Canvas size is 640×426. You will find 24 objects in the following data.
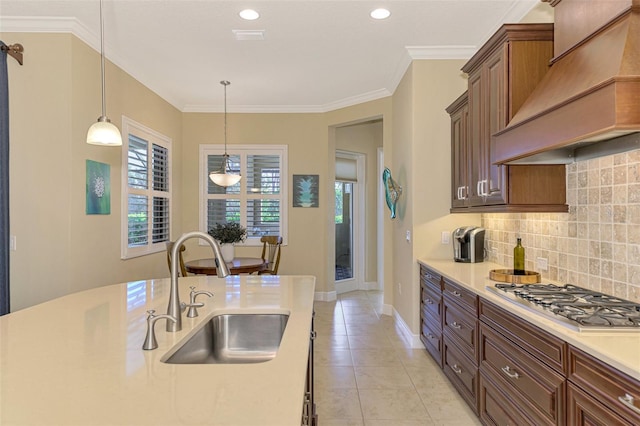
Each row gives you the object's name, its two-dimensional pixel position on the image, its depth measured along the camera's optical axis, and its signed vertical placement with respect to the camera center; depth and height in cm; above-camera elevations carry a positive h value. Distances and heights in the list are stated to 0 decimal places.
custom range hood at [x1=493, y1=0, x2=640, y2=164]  131 +48
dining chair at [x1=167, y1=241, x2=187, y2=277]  410 -60
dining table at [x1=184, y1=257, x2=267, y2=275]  420 -58
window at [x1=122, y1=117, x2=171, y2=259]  414 +30
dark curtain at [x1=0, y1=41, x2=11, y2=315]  287 +15
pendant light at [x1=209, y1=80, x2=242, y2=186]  480 +48
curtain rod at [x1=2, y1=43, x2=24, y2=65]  306 +134
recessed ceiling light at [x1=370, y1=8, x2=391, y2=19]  309 +165
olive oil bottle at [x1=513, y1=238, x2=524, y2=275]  258 -30
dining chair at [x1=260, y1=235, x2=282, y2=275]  479 -49
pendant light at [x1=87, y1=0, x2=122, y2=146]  273 +59
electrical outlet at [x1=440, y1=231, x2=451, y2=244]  379 -22
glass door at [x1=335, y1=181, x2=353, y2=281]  680 -28
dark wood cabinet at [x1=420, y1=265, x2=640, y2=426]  128 -71
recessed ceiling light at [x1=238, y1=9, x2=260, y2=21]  312 +167
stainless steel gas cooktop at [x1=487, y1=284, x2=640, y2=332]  146 -42
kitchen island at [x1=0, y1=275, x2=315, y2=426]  86 -45
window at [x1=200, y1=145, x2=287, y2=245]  590 +37
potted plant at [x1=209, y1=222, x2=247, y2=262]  452 -27
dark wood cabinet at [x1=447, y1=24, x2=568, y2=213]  234 +71
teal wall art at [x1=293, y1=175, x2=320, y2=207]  589 +38
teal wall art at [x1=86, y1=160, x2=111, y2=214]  343 +26
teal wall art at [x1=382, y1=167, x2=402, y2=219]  434 +27
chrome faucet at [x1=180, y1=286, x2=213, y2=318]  161 -39
